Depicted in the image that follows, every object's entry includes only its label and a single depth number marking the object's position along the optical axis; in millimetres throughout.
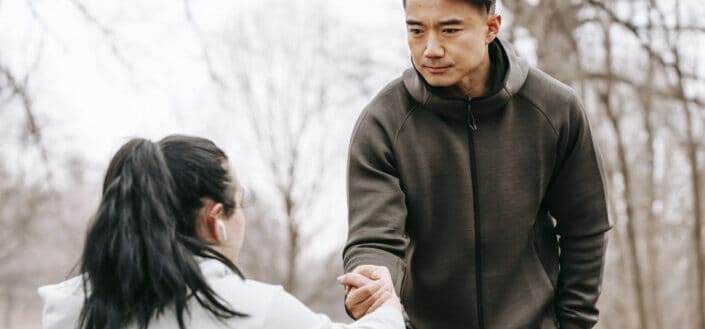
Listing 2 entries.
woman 2551
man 3172
